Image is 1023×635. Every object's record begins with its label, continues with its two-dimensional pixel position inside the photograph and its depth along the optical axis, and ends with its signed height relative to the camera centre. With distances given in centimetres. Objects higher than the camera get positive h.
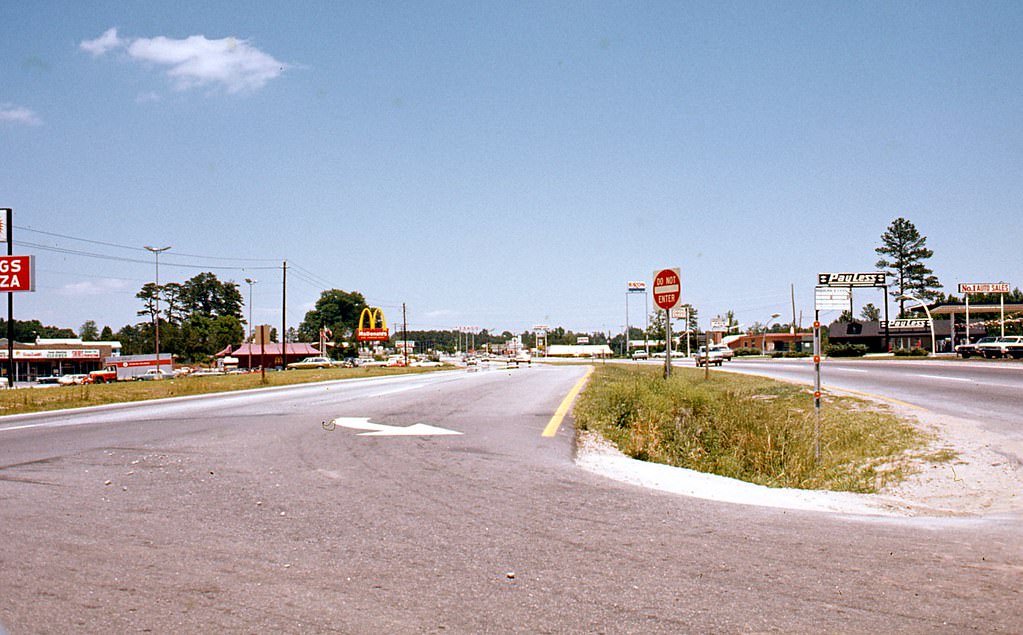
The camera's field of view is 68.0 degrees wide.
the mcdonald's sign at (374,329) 12359 +83
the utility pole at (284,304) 6109 +258
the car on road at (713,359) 5928 -257
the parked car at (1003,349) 5097 -184
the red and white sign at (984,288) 8369 +391
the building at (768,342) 12044 -299
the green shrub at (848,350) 7950 -264
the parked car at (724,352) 7446 -242
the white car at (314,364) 9875 -387
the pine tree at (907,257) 10469 +919
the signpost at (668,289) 2062 +109
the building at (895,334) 9784 -134
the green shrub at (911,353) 7233 -286
